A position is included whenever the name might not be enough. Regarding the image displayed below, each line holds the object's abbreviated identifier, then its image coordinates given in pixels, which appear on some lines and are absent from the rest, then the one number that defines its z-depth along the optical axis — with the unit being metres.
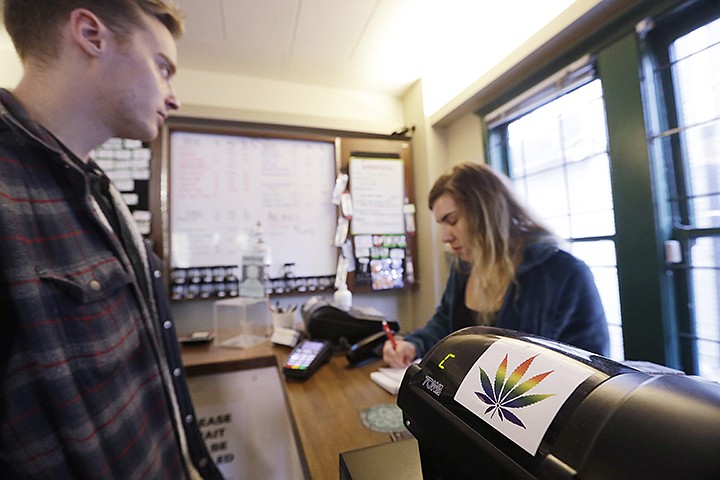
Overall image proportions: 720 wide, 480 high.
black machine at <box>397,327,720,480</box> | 0.19
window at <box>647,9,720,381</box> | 0.95
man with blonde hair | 0.47
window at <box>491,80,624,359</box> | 1.23
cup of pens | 1.43
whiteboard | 1.76
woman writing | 0.88
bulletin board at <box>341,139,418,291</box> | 1.98
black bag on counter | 1.21
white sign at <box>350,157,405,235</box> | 2.00
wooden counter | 0.56
